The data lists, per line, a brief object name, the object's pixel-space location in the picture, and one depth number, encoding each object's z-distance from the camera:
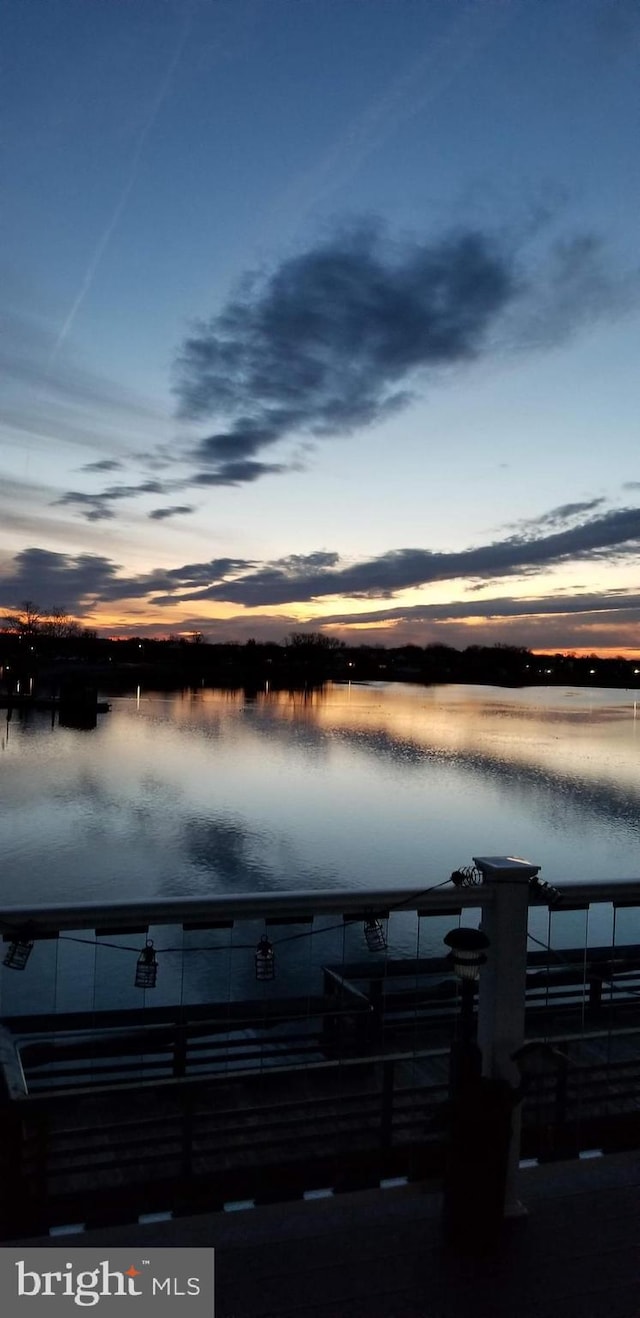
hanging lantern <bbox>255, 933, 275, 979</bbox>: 3.56
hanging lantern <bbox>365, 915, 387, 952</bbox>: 3.40
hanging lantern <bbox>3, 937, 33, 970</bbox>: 2.94
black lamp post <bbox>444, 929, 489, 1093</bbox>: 3.18
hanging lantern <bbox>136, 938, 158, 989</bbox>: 3.42
